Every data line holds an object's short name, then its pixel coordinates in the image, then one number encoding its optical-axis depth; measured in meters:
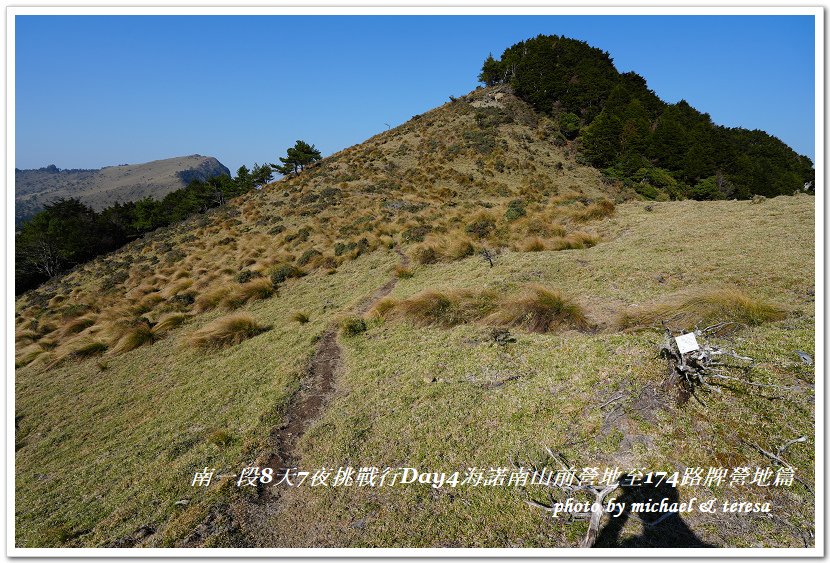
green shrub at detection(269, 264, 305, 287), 16.83
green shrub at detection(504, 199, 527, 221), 18.75
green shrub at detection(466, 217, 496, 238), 17.10
